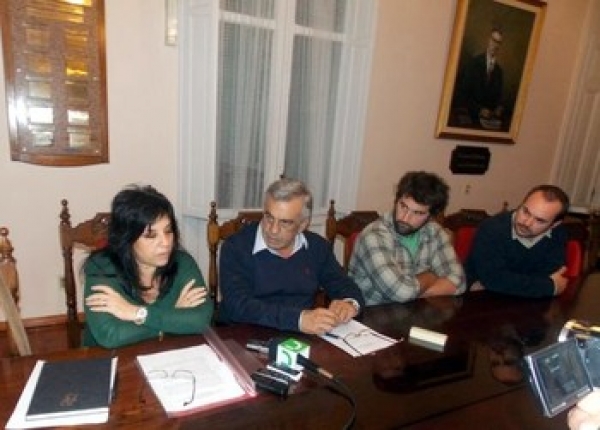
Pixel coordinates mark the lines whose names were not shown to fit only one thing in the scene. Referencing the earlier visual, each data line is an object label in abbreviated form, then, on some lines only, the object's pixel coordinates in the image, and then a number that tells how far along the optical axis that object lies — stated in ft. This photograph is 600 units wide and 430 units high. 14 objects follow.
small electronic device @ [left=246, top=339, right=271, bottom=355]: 3.59
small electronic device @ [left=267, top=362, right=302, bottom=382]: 3.26
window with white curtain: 7.79
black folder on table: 2.67
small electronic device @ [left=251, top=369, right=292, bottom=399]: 3.08
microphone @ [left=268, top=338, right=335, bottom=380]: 3.32
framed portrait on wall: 10.46
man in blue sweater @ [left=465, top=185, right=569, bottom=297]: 5.70
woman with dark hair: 3.85
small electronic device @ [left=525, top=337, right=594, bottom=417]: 2.91
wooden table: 2.82
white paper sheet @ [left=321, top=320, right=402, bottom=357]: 3.80
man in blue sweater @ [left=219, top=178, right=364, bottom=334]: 4.65
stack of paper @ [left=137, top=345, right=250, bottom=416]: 2.91
